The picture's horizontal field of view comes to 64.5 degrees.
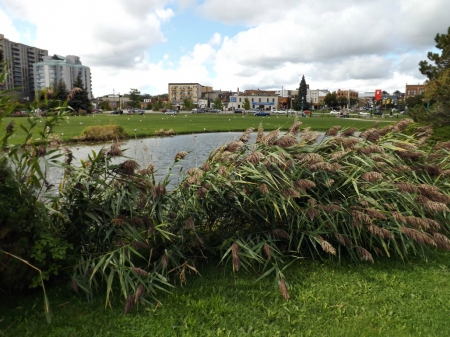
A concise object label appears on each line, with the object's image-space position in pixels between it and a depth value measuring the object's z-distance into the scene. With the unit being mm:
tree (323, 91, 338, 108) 110000
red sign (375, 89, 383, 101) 66938
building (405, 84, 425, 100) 129825
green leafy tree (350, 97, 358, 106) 123894
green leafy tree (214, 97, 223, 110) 98250
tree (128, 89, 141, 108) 101694
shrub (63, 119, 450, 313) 3473
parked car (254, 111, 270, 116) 72812
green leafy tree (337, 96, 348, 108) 113994
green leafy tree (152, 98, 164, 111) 103375
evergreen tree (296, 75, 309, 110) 97712
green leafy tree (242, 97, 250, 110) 98675
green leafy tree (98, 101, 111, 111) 90812
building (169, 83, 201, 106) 152250
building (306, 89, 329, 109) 137012
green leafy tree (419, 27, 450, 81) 16812
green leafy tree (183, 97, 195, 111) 100938
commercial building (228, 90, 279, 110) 123750
